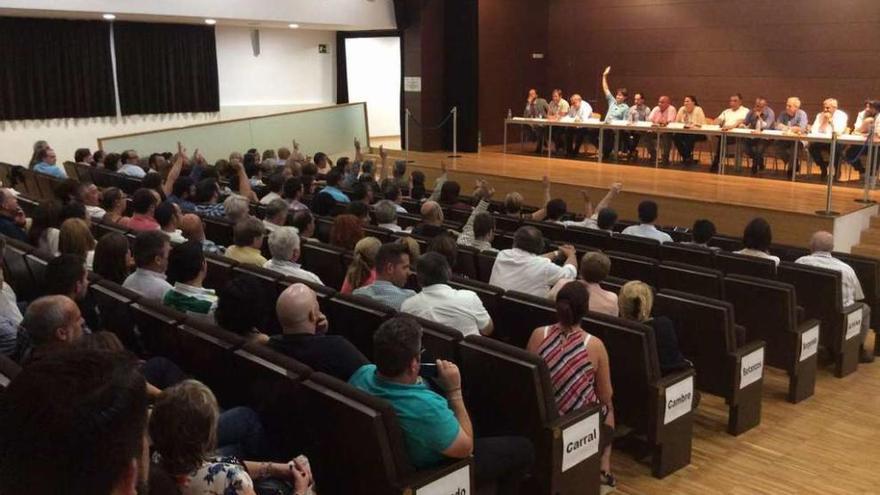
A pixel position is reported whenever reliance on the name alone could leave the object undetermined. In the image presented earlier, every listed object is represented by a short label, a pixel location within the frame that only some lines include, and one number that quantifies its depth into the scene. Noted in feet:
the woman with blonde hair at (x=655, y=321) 11.85
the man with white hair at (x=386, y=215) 19.70
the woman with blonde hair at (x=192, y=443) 6.12
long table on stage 30.08
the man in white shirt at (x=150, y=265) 12.44
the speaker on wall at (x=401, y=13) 45.11
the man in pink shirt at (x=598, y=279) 12.66
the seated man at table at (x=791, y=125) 34.32
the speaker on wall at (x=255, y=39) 47.83
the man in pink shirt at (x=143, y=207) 17.76
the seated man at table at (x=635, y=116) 40.19
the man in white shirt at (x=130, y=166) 27.96
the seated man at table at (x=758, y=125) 34.94
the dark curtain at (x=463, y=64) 44.68
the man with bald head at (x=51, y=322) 9.01
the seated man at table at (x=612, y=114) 41.14
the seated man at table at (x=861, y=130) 31.04
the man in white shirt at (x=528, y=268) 14.56
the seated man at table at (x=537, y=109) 44.59
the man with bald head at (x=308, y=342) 9.21
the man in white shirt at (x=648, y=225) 20.24
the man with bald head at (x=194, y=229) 16.33
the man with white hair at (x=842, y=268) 16.40
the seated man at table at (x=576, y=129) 41.57
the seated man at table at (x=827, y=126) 32.83
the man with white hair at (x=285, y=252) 14.14
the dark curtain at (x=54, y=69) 37.73
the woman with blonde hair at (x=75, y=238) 14.33
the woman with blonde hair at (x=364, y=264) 13.66
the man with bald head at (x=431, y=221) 19.04
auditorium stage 26.05
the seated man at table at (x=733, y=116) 36.35
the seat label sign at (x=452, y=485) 8.00
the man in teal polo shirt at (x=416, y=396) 8.12
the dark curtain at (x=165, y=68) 41.75
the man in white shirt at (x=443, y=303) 11.62
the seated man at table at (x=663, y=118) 38.32
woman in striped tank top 10.41
